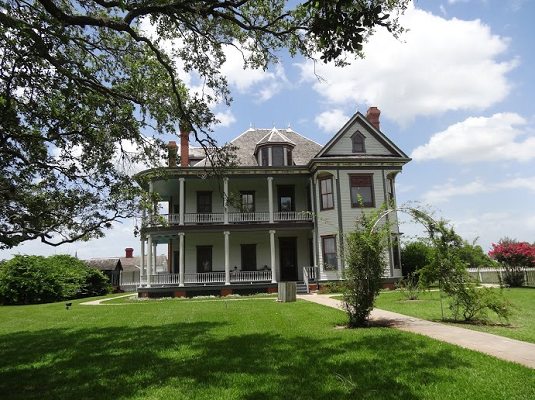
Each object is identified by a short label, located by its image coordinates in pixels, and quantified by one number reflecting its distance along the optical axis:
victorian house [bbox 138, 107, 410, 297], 22.94
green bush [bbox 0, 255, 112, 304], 23.44
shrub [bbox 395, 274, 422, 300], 15.68
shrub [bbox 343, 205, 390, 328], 9.48
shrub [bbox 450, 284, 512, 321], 9.27
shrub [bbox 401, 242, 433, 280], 24.92
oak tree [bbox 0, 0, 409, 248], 8.26
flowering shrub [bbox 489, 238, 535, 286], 20.88
